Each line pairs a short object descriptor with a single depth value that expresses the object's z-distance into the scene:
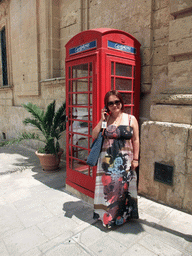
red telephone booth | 3.10
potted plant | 5.23
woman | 2.66
